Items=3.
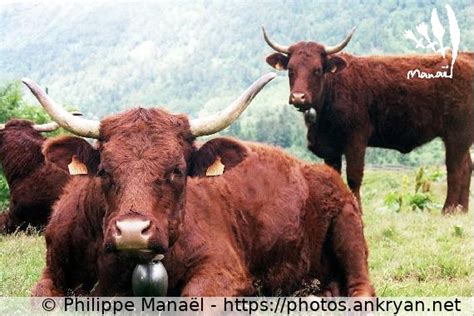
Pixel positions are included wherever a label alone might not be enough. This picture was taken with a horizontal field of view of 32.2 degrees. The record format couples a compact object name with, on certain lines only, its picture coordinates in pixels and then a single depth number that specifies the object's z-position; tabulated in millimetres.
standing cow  12562
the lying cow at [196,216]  4387
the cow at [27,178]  10055
